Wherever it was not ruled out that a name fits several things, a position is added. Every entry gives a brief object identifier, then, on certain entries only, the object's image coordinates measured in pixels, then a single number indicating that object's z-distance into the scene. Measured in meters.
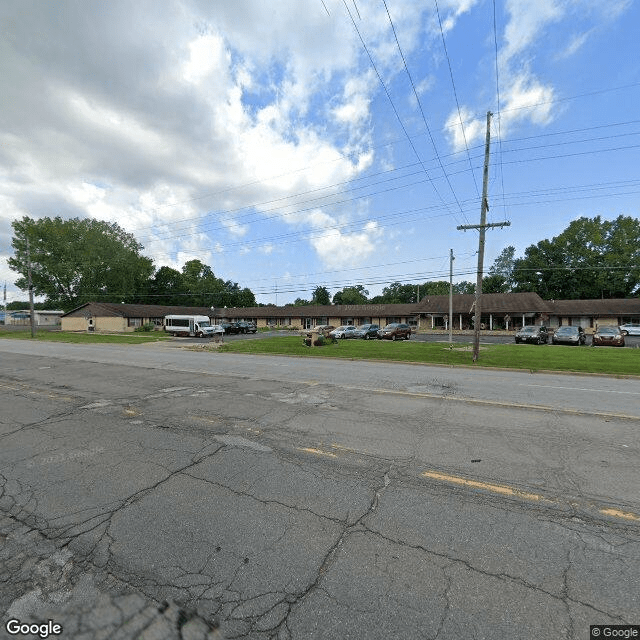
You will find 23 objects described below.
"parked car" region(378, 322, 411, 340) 36.38
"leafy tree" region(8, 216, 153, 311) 63.22
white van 39.53
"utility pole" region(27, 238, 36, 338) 38.79
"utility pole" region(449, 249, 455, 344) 30.36
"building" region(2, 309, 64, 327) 79.81
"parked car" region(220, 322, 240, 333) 43.84
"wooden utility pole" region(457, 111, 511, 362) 16.67
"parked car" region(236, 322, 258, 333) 46.44
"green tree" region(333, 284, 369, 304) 105.62
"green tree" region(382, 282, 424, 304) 94.50
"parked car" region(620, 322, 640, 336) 38.92
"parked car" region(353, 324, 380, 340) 38.25
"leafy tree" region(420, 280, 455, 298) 97.53
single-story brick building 47.19
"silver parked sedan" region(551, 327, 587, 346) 27.81
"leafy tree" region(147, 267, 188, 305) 86.59
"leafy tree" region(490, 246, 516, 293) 70.69
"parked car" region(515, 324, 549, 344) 29.14
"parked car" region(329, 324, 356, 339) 38.38
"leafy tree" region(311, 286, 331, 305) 103.81
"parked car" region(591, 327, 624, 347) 27.11
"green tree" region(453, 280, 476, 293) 104.32
